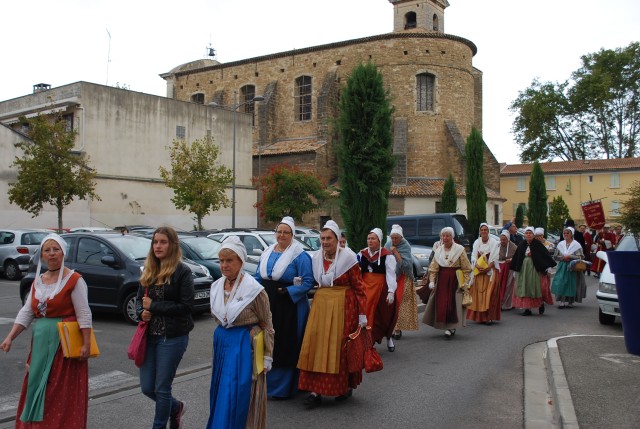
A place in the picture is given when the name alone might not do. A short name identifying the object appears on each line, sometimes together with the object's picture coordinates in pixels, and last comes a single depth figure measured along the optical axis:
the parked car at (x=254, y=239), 16.11
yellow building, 54.53
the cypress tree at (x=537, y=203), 36.59
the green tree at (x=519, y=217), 46.87
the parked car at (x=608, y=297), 10.58
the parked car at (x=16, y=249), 18.80
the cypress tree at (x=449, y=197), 37.72
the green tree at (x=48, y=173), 23.83
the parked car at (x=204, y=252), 12.70
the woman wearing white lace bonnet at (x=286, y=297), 6.20
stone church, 41.88
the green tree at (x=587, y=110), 51.16
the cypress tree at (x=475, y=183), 32.78
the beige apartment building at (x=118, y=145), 28.59
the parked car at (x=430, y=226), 20.64
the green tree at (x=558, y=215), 47.31
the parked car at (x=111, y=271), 10.80
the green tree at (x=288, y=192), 34.00
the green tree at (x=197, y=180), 28.98
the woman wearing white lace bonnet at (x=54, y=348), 4.21
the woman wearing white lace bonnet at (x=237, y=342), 4.28
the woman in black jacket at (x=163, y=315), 4.61
